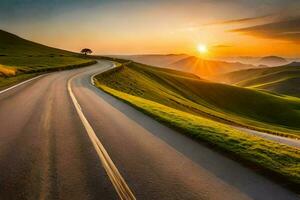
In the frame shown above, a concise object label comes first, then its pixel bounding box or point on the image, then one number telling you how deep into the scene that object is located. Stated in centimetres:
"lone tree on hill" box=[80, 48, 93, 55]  15850
